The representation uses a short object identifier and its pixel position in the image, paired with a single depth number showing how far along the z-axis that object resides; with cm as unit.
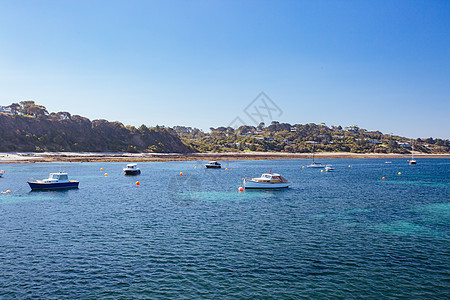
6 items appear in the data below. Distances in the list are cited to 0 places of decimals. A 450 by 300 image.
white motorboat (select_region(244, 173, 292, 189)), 6861
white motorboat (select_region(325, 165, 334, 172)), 12575
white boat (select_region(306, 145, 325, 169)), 13902
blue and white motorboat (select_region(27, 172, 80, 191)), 6419
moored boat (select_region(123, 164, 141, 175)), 9850
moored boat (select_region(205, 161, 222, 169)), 12838
